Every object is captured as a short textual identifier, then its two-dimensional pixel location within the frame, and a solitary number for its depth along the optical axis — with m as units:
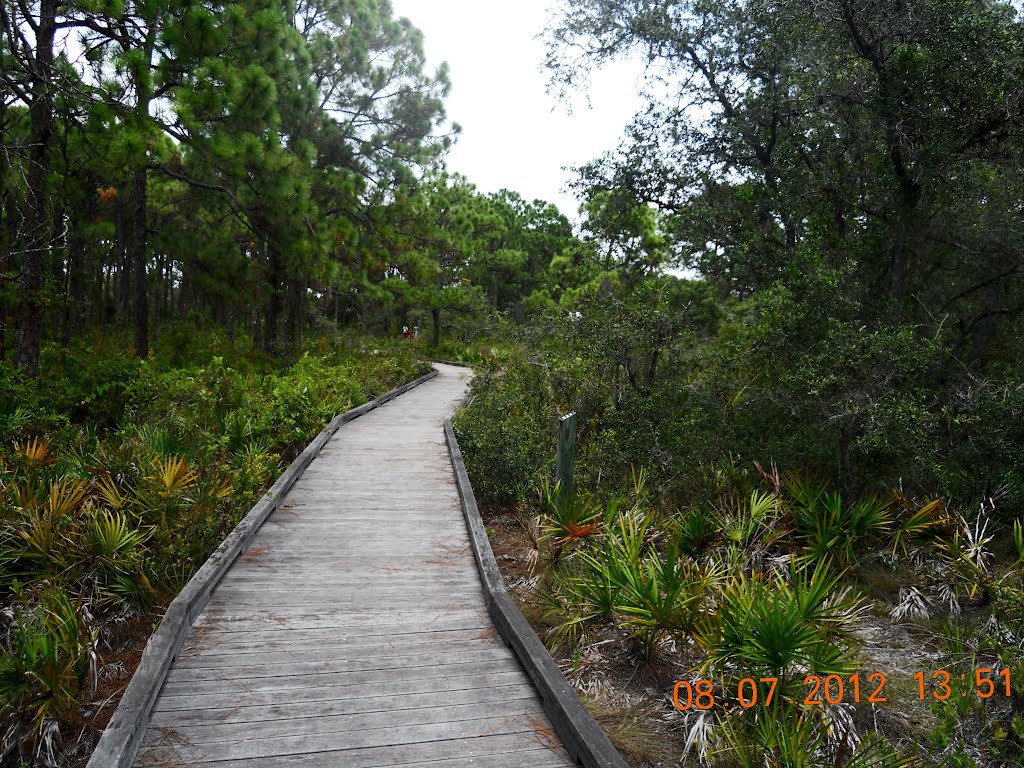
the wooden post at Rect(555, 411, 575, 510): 6.88
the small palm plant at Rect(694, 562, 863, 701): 3.78
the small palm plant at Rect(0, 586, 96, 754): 3.54
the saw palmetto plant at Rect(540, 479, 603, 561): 6.14
